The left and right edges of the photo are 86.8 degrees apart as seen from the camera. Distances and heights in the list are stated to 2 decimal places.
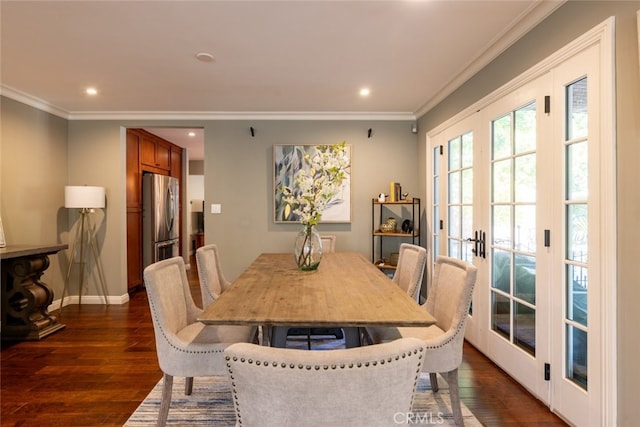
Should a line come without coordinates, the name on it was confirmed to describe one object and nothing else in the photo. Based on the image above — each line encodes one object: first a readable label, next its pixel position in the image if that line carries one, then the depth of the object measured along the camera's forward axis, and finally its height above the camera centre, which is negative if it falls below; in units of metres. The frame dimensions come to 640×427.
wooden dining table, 1.28 -0.40
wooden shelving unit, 4.28 -0.09
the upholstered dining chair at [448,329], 1.64 -0.61
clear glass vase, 2.20 -0.25
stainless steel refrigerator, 5.12 -0.08
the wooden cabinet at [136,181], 4.71 +0.45
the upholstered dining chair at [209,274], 2.30 -0.44
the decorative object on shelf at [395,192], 4.10 +0.23
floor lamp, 3.82 -0.07
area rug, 1.89 -1.17
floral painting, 4.24 +0.44
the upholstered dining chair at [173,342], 1.64 -0.66
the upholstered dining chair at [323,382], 0.77 -0.39
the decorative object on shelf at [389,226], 4.13 -0.18
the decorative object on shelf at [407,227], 4.17 -0.20
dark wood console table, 3.06 -0.77
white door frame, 1.55 -0.05
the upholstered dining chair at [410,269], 2.25 -0.41
